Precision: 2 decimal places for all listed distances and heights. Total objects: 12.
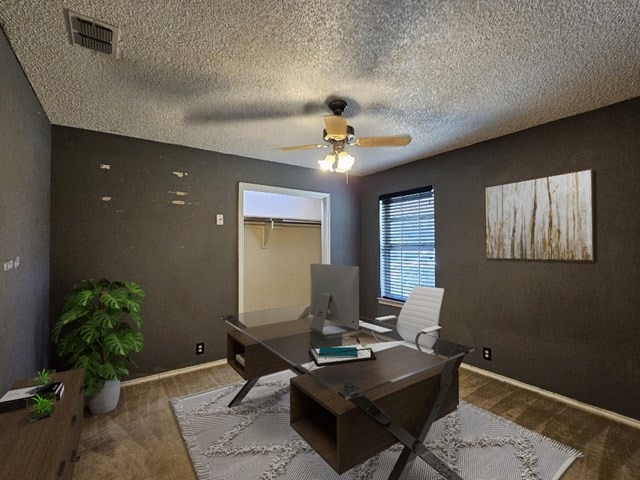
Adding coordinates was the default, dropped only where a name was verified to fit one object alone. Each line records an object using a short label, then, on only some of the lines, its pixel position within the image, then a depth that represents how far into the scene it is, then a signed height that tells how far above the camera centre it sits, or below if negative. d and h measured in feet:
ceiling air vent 4.73 +3.55
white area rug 5.60 -4.20
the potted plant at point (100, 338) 7.29 -2.27
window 12.15 +0.19
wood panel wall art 7.94 +0.80
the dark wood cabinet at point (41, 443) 3.31 -2.41
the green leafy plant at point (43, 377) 5.16 -2.26
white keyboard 7.25 -2.00
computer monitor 6.40 -1.14
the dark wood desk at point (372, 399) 4.45 -2.46
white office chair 6.52 -1.89
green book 5.57 -1.98
